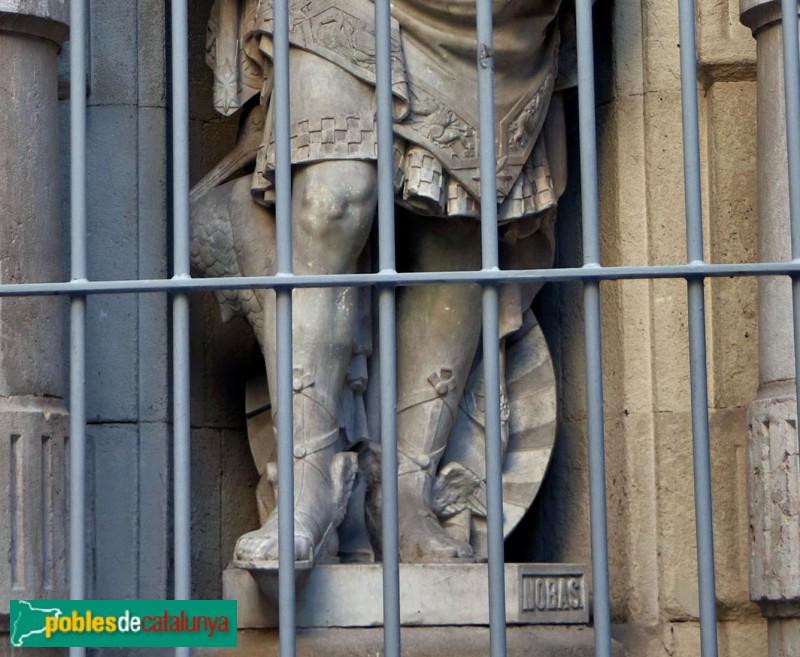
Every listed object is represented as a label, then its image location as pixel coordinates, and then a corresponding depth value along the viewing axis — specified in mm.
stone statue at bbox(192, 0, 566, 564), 6508
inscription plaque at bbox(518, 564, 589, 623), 6465
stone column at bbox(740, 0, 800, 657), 6164
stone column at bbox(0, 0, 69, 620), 5855
